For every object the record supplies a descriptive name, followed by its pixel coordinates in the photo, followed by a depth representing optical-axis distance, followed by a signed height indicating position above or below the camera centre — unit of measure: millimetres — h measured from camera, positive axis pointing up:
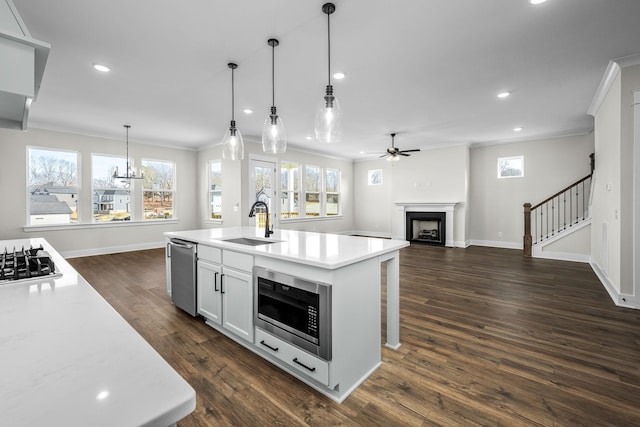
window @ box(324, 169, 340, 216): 9330 +547
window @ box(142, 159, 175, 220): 7086 +481
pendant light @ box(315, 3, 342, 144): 2191 +700
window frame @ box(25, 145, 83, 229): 5492 +411
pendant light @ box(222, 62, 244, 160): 2895 +638
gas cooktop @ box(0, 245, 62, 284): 1309 -292
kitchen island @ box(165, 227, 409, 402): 1788 -649
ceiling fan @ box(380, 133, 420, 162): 6438 +1236
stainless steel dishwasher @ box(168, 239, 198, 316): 2902 -681
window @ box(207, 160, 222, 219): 7395 +504
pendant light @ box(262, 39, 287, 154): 2562 +660
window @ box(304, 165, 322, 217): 8562 +564
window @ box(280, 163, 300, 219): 7918 +510
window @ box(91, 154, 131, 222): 6324 +403
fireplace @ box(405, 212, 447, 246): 7684 -541
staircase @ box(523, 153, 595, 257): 6066 -159
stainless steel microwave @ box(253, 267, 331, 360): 1764 -686
